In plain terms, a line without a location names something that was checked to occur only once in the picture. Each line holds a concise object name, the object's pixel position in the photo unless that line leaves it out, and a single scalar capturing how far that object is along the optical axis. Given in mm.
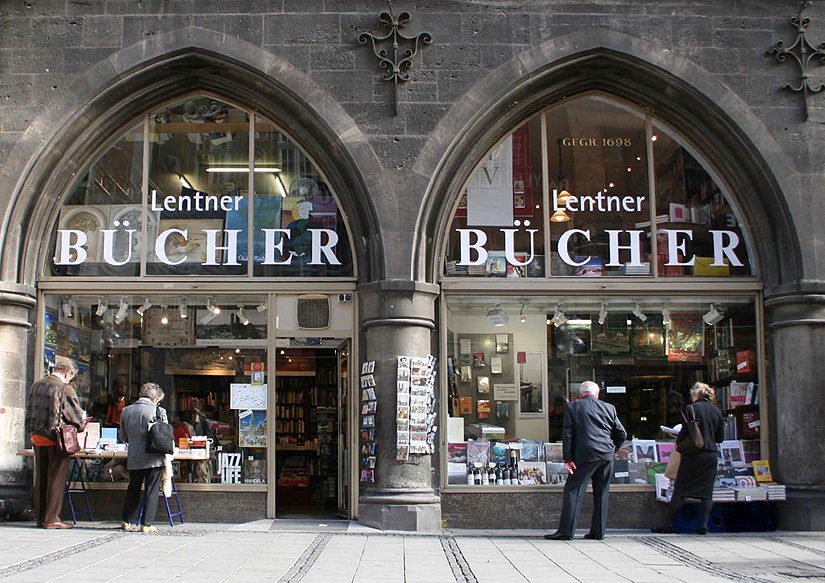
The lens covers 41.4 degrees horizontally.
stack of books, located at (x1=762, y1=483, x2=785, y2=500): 11758
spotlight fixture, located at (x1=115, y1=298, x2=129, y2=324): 12562
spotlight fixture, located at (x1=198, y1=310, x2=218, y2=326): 12555
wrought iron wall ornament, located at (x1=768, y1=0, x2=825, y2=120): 12328
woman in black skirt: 11344
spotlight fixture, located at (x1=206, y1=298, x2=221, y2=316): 12531
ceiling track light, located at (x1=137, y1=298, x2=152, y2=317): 12555
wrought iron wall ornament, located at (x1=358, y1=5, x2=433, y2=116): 12219
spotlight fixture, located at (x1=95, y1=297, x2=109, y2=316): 12562
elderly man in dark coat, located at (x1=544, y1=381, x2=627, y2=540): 10781
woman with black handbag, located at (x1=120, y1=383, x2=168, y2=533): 10898
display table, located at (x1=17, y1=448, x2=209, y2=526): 11617
